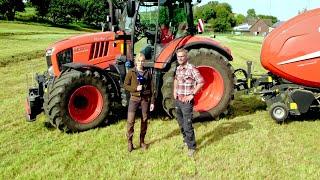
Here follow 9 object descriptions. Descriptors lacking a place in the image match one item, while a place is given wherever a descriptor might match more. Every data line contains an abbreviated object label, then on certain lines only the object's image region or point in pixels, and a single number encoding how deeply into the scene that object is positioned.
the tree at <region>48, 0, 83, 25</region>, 56.66
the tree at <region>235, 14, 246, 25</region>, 124.06
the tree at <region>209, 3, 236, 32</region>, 80.44
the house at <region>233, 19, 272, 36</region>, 89.80
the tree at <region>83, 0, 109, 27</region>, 57.32
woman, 5.23
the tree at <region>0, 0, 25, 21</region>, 49.53
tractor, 6.05
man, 5.03
